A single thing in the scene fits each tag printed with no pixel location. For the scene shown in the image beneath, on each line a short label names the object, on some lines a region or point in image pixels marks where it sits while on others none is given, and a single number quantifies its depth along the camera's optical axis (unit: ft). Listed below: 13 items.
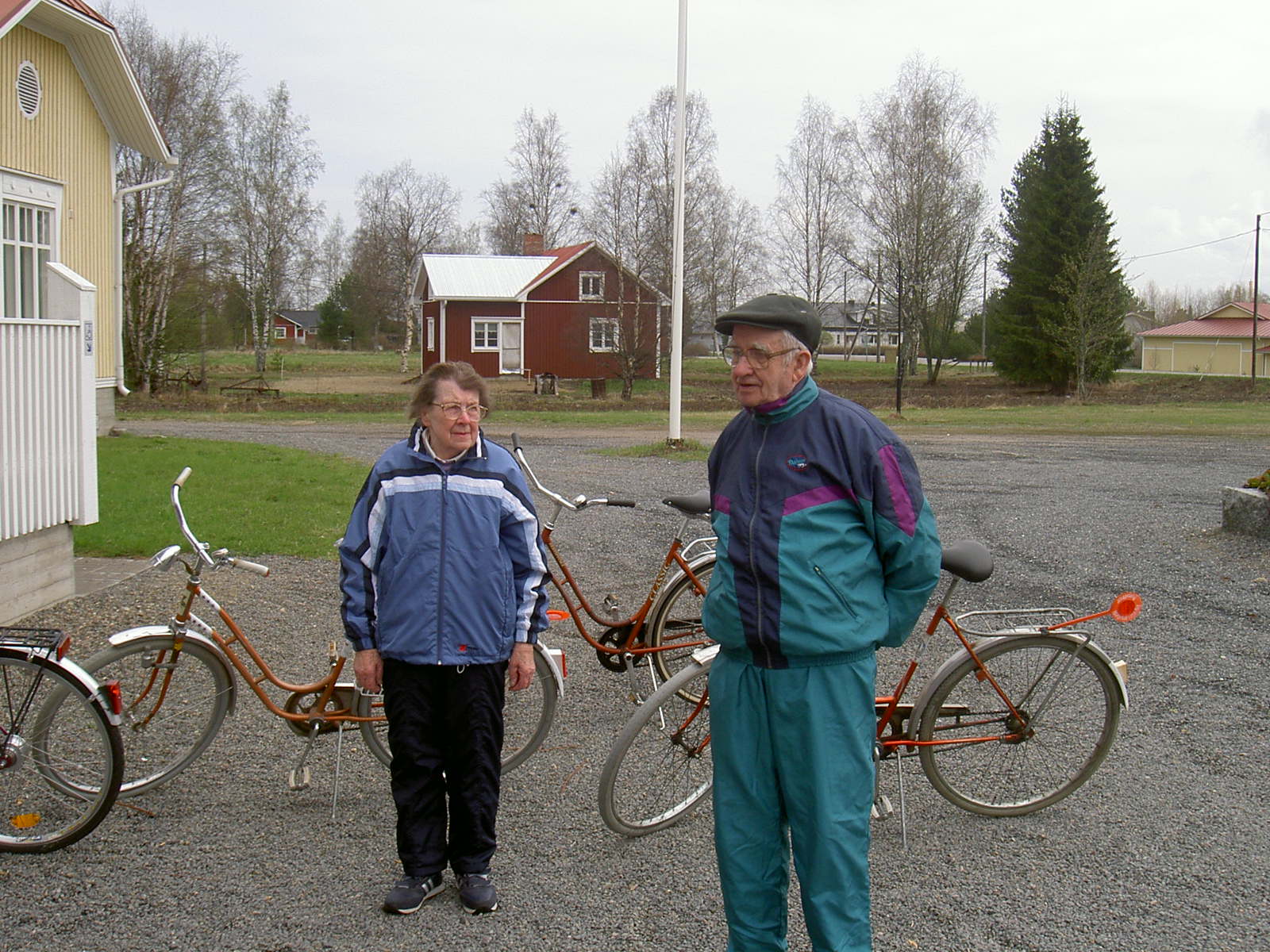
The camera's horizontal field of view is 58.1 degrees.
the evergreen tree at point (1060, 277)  137.18
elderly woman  11.85
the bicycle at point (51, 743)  13.00
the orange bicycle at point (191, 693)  13.93
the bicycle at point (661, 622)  18.45
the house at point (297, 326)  367.52
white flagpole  58.70
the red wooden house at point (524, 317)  156.04
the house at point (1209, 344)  246.06
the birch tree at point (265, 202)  149.38
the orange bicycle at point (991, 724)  14.15
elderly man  9.78
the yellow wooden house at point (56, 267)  22.43
